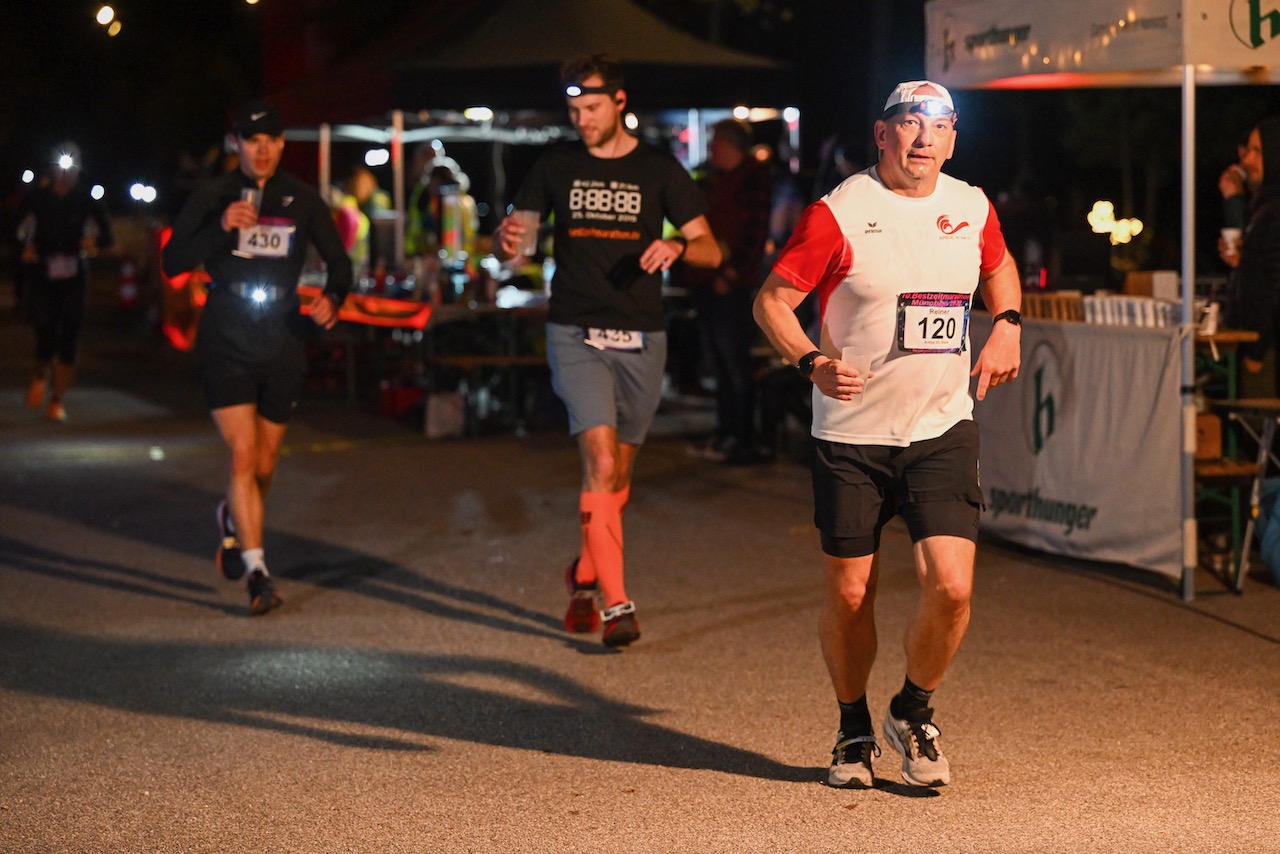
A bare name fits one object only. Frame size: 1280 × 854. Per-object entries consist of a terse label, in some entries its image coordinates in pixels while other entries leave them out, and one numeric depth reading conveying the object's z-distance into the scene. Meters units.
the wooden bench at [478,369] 27.59
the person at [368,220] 36.05
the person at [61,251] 29.56
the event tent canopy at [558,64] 28.95
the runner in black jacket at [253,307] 15.58
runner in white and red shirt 10.09
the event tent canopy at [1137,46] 15.15
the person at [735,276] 24.01
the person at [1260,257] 16.47
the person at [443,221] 37.51
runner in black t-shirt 14.15
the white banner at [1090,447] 16.20
